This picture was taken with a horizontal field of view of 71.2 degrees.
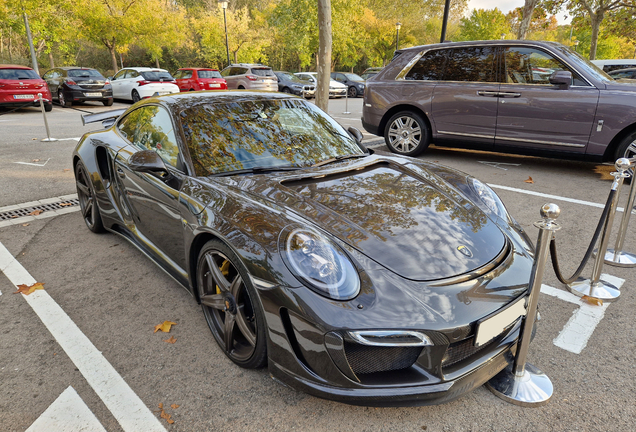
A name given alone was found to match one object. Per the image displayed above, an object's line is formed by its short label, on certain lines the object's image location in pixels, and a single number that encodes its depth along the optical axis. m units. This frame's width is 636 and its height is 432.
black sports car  1.83
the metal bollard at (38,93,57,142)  8.93
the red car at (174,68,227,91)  18.30
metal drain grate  4.77
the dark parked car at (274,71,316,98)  21.56
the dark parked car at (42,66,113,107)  16.05
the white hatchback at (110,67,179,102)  16.81
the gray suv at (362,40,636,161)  5.85
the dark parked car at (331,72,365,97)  24.17
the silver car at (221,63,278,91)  19.41
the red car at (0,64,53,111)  13.59
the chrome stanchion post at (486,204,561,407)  2.02
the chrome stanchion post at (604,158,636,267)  3.58
